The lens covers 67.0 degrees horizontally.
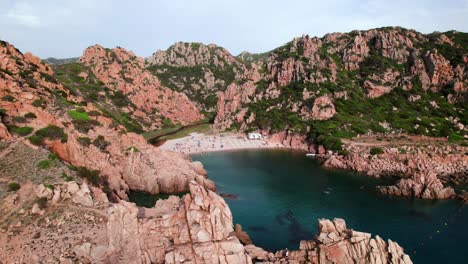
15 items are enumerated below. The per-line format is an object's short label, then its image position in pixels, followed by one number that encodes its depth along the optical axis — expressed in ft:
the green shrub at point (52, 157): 161.97
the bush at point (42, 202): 128.77
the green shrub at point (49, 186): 136.60
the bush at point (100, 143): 226.17
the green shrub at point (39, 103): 223.28
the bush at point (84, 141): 213.66
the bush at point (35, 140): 177.06
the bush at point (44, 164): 152.77
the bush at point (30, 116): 195.68
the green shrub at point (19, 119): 188.20
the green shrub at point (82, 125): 227.65
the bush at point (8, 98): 203.31
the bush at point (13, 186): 134.81
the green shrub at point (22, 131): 179.11
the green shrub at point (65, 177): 150.41
